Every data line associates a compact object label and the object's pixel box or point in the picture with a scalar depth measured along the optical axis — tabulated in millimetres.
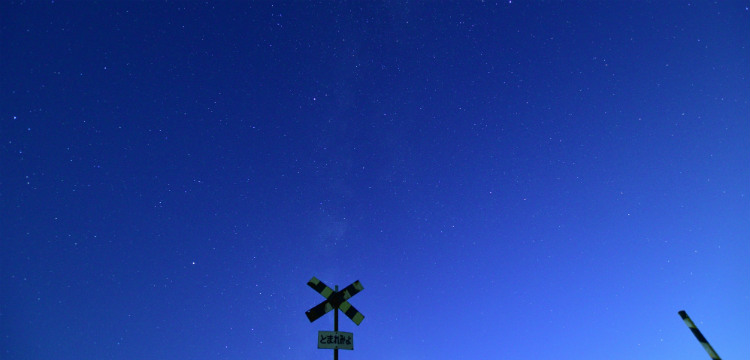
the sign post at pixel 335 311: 6625
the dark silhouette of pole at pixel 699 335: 4496
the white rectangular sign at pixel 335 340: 6598
